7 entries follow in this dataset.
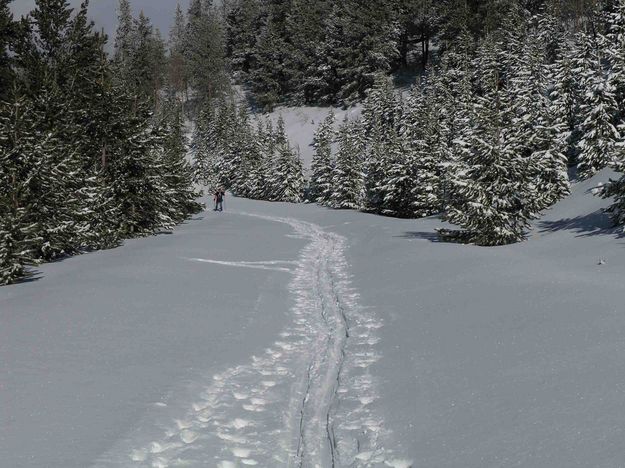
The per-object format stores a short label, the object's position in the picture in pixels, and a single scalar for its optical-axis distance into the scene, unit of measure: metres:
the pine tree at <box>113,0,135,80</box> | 128.25
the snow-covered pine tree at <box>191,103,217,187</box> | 89.12
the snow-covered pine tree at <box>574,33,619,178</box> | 35.44
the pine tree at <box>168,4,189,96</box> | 131.75
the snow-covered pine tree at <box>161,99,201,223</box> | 33.64
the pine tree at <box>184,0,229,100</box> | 114.44
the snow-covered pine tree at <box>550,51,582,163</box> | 41.06
